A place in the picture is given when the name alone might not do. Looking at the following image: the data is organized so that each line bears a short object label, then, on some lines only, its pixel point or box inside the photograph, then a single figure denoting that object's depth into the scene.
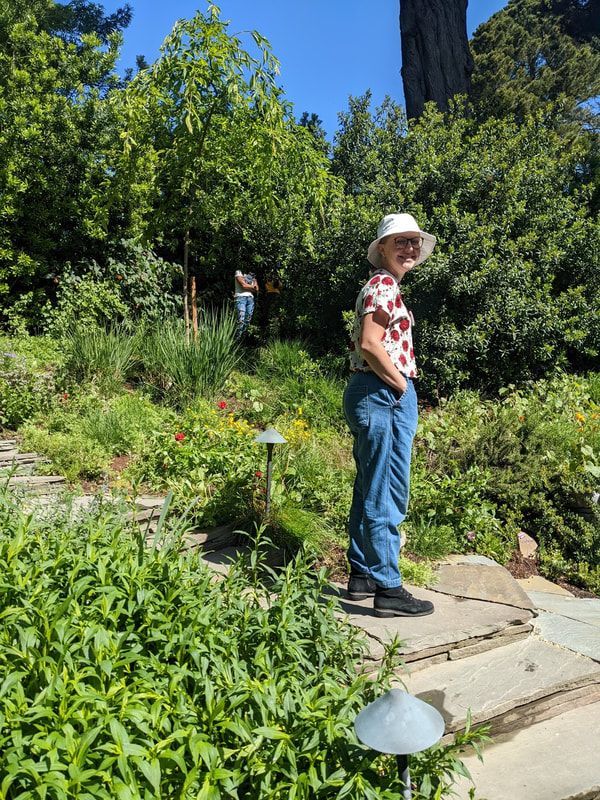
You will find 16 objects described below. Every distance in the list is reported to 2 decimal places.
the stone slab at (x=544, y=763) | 2.11
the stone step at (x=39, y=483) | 3.93
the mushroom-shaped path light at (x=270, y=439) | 3.51
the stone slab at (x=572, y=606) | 3.38
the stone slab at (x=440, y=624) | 2.69
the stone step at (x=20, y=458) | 4.68
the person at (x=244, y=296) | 8.74
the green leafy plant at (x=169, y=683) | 1.55
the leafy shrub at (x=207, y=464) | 3.92
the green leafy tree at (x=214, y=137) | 6.54
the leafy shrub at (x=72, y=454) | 4.61
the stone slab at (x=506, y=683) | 2.42
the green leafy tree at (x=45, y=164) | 8.20
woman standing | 2.78
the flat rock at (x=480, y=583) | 3.29
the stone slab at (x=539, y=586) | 3.97
